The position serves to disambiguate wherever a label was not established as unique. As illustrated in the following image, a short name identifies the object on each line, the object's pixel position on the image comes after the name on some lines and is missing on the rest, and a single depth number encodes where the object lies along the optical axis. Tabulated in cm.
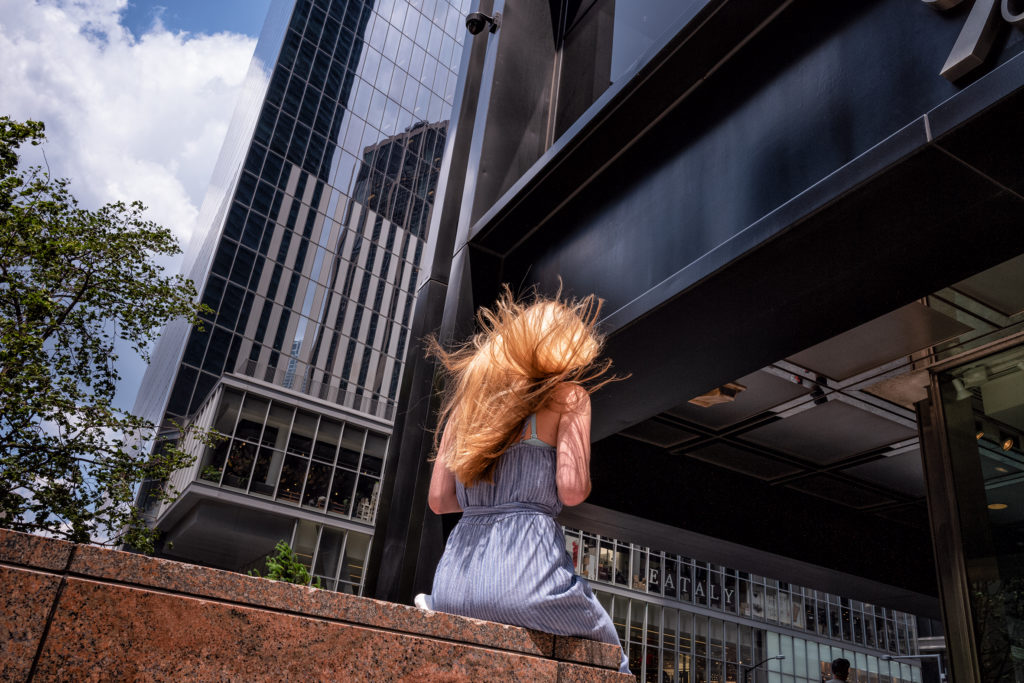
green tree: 1222
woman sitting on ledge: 260
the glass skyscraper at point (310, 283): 3553
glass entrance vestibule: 488
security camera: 653
